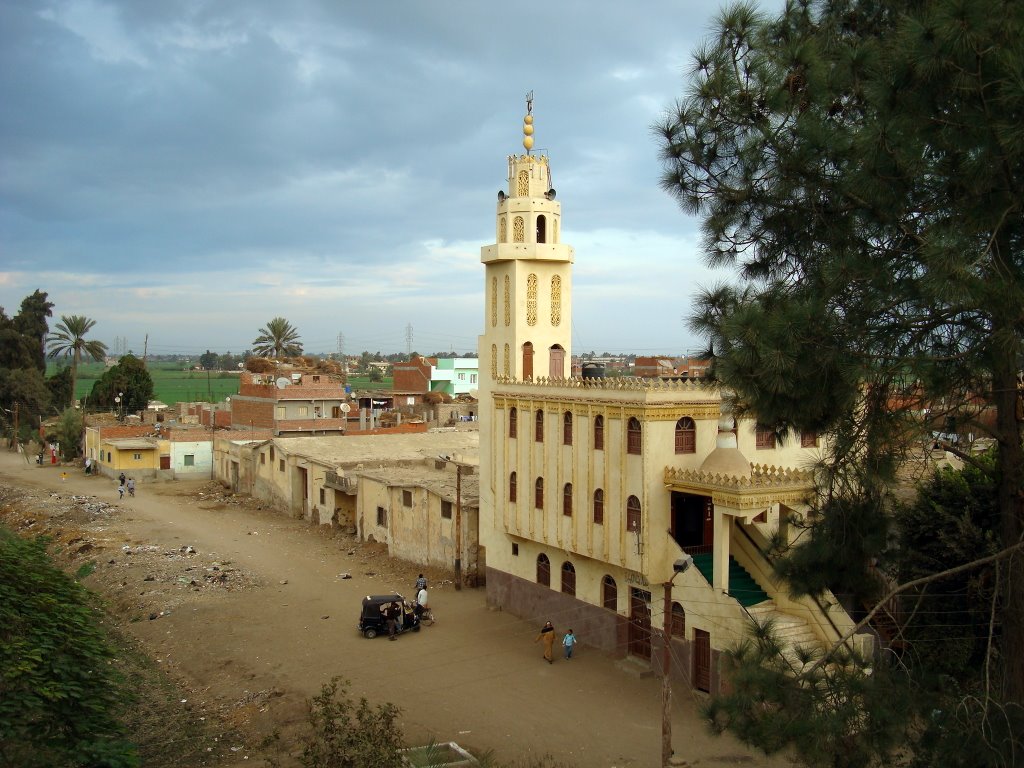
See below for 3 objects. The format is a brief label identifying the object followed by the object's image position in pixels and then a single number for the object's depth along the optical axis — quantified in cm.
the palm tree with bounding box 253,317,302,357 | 8925
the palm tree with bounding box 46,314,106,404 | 7419
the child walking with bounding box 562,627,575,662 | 2073
